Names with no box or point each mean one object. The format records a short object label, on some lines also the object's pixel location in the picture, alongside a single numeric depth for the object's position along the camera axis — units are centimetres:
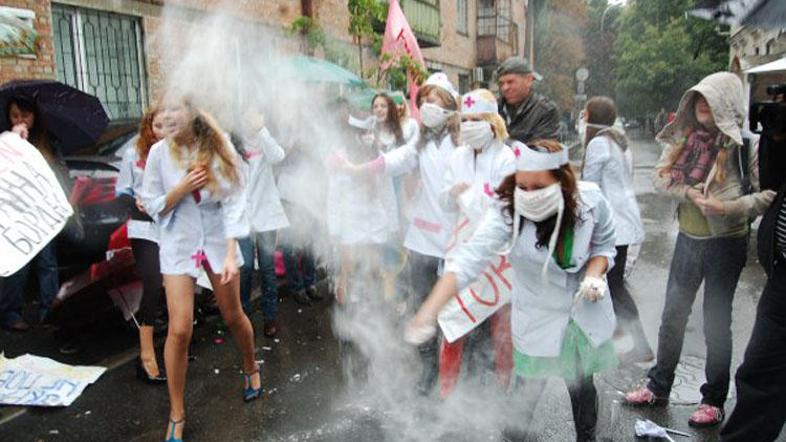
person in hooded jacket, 347
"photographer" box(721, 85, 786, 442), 283
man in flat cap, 386
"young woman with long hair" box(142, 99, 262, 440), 347
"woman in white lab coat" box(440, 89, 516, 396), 378
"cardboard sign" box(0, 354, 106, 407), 403
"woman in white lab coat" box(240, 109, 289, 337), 518
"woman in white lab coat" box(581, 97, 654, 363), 444
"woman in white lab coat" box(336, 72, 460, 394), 414
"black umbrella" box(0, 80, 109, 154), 481
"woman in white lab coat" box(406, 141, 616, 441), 269
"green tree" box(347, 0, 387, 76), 1102
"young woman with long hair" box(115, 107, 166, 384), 418
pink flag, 868
